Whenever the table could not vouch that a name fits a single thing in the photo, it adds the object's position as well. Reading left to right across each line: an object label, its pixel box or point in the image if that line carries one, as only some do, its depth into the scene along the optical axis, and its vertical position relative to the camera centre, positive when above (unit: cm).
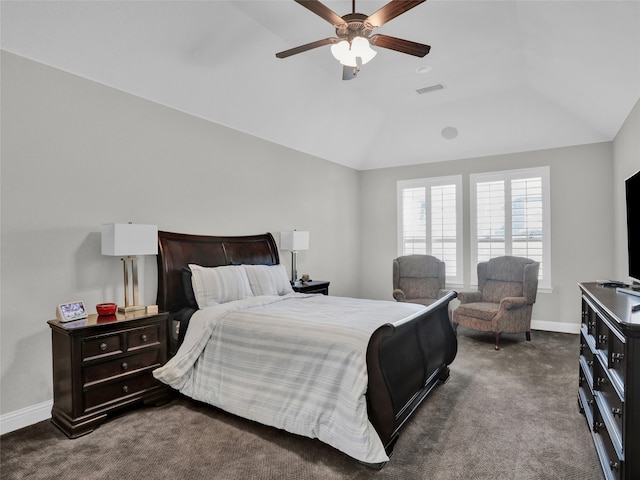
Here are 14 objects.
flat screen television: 280 +10
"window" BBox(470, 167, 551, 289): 577 +33
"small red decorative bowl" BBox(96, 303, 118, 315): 304 -53
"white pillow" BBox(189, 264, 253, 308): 355 -42
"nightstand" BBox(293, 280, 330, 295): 488 -62
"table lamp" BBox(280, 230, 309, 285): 508 -2
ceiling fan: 241 +144
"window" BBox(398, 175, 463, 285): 648 +34
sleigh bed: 229 -84
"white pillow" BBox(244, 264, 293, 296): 402 -43
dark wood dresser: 168 -76
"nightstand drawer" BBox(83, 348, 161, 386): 279 -96
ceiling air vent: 504 +203
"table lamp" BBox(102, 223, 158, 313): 304 -1
